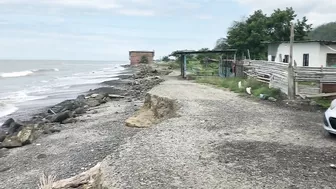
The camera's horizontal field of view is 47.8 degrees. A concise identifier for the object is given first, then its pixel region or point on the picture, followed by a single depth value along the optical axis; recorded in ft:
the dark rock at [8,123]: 51.46
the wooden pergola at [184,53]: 93.59
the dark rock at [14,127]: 47.35
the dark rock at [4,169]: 31.04
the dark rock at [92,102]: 68.60
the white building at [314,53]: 78.43
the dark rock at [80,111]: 59.82
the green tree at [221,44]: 147.86
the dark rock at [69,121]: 51.98
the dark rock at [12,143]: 39.40
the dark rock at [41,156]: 33.73
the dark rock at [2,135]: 44.14
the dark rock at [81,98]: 79.21
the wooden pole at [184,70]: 106.43
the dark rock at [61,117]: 53.31
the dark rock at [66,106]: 64.81
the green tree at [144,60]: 270.92
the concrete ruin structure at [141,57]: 271.69
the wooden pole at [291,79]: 44.11
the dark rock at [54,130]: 45.70
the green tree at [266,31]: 120.57
